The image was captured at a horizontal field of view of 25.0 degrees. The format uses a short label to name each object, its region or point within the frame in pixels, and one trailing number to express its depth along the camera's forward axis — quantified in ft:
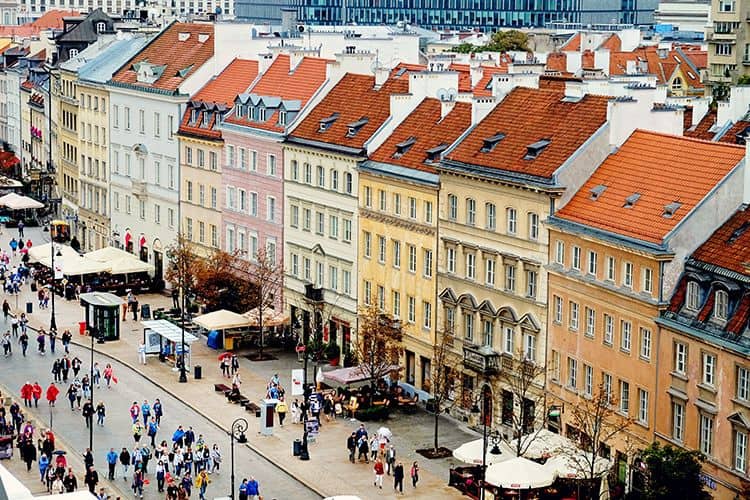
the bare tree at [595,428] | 210.59
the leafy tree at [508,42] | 583.05
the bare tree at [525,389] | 238.89
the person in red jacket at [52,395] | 272.31
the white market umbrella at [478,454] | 220.23
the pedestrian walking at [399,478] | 224.74
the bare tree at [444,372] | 253.65
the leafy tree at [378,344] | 268.62
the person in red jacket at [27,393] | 274.77
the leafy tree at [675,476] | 199.62
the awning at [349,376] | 270.87
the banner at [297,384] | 264.52
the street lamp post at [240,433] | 246.43
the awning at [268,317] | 313.94
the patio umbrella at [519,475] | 209.36
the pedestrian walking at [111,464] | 232.73
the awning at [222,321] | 312.71
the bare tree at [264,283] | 311.68
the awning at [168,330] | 302.25
